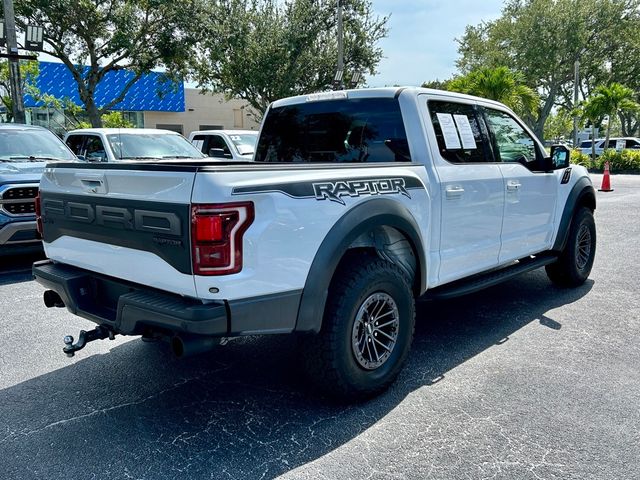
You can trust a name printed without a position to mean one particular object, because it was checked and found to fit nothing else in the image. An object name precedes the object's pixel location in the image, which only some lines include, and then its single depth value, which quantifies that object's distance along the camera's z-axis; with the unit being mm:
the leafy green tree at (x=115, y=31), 20016
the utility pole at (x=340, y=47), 18391
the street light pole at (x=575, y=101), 33062
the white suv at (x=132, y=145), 9531
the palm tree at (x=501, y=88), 22406
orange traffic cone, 17047
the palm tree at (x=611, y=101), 26453
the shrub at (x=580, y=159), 27391
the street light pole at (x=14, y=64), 14211
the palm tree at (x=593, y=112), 26719
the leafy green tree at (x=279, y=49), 24031
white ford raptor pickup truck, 2729
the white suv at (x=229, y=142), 12367
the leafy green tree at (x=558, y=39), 35781
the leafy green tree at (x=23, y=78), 21431
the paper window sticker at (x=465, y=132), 4387
